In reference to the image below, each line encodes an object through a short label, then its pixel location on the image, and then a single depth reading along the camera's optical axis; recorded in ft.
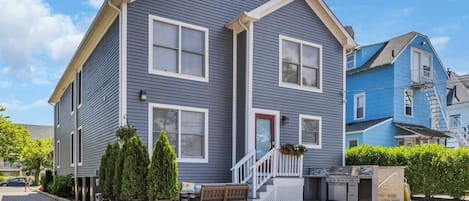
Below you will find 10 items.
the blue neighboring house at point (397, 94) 72.38
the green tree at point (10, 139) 114.93
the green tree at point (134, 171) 31.01
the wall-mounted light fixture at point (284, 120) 43.60
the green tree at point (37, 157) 141.93
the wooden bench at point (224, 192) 33.96
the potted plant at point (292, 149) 40.22
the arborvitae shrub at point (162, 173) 30.73
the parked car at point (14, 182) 143.95
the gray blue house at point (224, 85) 37.42
